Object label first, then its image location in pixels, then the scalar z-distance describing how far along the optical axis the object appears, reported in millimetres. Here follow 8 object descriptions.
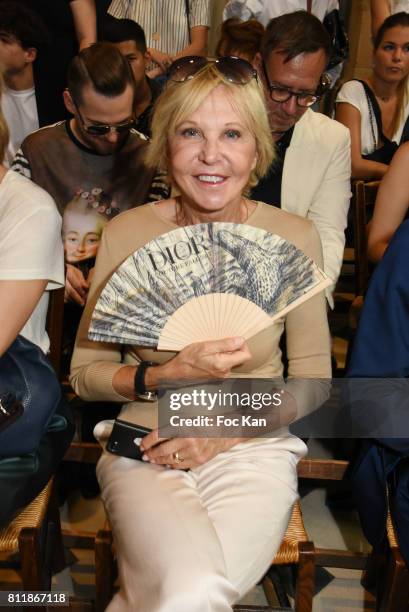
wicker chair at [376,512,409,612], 1616
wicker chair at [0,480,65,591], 1618
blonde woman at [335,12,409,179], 3287
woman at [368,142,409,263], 2320
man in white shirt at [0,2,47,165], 2898
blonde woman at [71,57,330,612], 1421
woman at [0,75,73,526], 1602
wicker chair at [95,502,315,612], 1622
